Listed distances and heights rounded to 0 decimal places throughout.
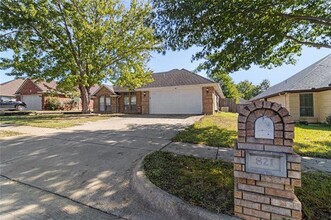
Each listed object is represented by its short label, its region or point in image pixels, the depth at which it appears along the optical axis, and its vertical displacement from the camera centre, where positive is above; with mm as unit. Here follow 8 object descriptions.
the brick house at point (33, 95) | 28078 +2308
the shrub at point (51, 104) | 27953 +957
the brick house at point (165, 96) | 16812 +1329
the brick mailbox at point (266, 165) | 2197 -672
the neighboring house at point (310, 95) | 12833 +909
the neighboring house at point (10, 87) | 30753 +4013
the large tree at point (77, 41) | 13273 +5307
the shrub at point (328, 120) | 12171 -788
